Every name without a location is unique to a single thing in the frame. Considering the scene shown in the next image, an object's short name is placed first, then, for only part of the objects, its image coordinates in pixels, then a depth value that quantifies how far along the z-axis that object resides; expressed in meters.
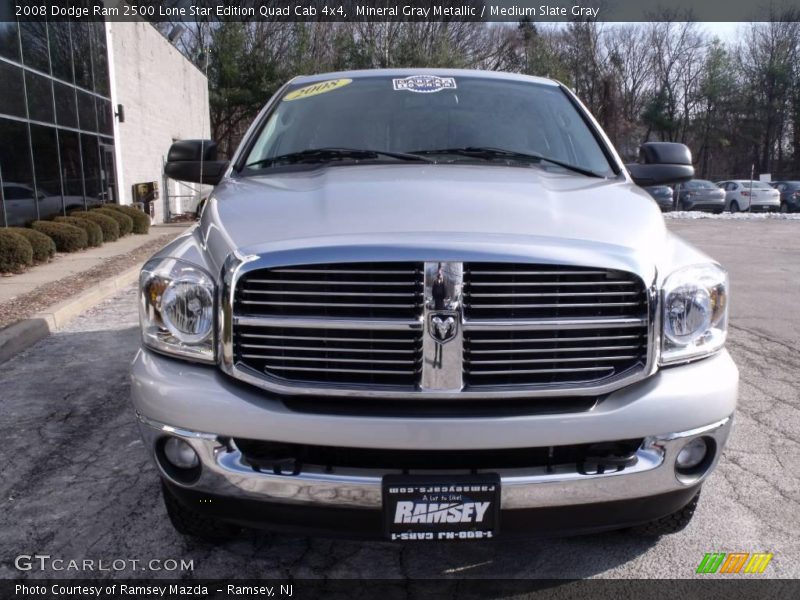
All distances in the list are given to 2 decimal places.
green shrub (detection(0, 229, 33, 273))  9.82
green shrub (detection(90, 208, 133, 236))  15.67
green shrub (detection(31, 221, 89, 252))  12.25
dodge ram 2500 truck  2.06
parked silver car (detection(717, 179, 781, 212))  29.95
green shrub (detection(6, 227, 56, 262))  10.73
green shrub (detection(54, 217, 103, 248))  13.30
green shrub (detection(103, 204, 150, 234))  16.69
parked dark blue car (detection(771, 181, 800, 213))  31.08
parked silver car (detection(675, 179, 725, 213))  29.00
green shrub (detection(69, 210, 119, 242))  14.41
